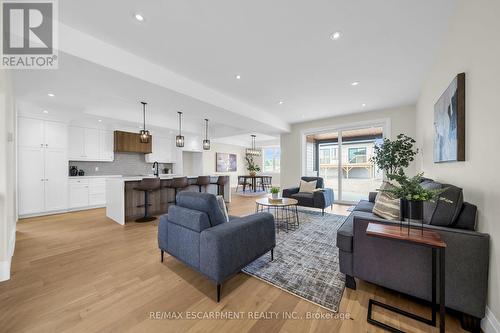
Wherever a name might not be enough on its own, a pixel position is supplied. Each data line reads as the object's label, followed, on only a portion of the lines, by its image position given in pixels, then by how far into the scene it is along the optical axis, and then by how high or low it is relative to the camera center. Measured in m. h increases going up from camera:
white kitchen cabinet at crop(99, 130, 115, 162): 5.64 +0.56
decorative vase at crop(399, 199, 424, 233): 1.37 -0.33
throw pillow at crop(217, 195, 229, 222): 2.16 -0.49
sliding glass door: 5.45 +0.05
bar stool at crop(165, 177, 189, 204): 4.80 -0.48
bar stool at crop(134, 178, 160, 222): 4.19 -0.54
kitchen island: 4.01 -0.82
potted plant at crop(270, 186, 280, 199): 3.89 -0.55
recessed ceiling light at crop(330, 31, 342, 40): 2.21 +1.54
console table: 1.20 -0.51
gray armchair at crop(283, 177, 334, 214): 4.39 -0.79
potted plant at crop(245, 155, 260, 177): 8.93 +0.03
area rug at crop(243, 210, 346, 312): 1.76 -1.19
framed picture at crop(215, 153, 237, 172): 9.46 +0.12
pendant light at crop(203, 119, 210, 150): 5.15 +0.55
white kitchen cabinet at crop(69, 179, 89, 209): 4.98 -0.78
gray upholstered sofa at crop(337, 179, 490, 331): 1.33 -0.77
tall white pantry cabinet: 4.25 -0.04
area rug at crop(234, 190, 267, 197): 7.84 -1.26
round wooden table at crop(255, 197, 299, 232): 3.42 -1.17
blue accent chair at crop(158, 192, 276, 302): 1.65 -0.72
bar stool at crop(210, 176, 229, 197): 5.93 -0.58
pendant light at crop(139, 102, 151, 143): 3.95 +0.60
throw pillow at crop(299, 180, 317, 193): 4.92 -0.59
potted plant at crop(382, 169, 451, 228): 1.33 -0.22
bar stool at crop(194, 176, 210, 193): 5.43 -0.48
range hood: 5.81 +0.66
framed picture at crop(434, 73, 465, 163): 1.76 +0.45
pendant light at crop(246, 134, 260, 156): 10.13 +0.77
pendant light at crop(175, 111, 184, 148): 4.67 +0.58
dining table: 8.86 -0.88
